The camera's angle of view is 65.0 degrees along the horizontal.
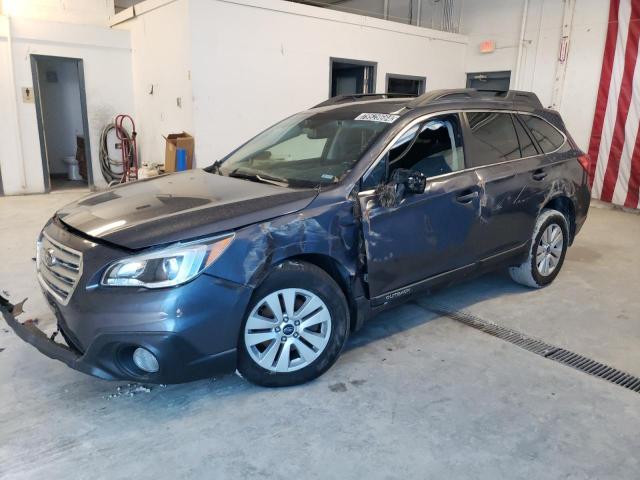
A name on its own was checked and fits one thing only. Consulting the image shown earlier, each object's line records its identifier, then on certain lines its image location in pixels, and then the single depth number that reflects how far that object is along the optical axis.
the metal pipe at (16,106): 7.41
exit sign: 9.28
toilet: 9.37
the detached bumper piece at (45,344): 2.12
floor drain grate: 2.73
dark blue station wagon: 2.09
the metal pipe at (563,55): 8.01
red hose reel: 8.34
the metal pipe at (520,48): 8.57
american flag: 7.34
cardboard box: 6.85
